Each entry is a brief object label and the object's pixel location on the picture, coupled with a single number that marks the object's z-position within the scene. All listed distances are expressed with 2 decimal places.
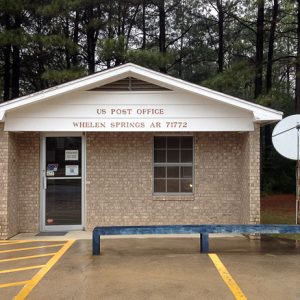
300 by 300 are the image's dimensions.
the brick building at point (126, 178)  11.74
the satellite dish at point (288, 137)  10.31
